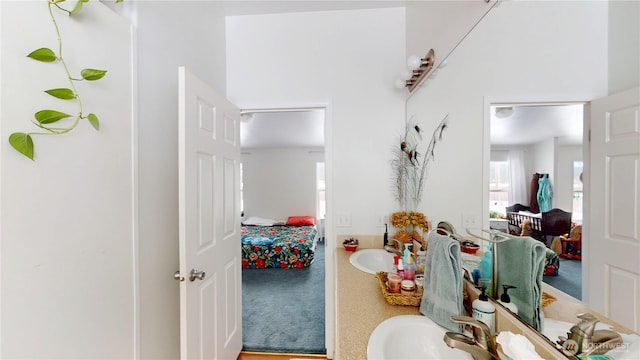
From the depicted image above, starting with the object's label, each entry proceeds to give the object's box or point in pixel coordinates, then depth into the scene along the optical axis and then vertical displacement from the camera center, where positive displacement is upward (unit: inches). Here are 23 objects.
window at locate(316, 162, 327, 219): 226.4 -12.5
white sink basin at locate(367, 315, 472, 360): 31.3 -22.7
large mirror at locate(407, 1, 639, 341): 21.1 +10.3
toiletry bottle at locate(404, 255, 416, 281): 45.4 -18.4
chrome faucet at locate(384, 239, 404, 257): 60.5 -19.5
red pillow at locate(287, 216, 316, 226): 200.1 -37.6
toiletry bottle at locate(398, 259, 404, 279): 46.3 -18.5
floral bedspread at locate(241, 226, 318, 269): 146.0 -47.8
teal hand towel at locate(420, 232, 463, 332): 33.0 -15.9
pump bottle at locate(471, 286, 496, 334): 30.0 -17.5
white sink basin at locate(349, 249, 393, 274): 64.5 -22.9
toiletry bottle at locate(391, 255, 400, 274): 53.9 -19.3
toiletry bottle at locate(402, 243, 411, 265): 49.8 -17.1
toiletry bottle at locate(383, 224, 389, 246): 69.5 -18.3
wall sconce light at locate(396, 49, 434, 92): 55.3 +26.8
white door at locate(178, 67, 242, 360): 42.5 -9.9
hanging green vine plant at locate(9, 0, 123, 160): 25.6 +9.9
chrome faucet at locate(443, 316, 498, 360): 25.0 -18.0
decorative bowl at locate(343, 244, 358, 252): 68.2 -20.3
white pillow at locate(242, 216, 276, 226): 199.8 -38.3
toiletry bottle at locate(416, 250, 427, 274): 51.0 -18.8
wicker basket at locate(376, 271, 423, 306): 39.5 -20.5
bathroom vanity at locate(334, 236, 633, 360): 23.3 -21.5
